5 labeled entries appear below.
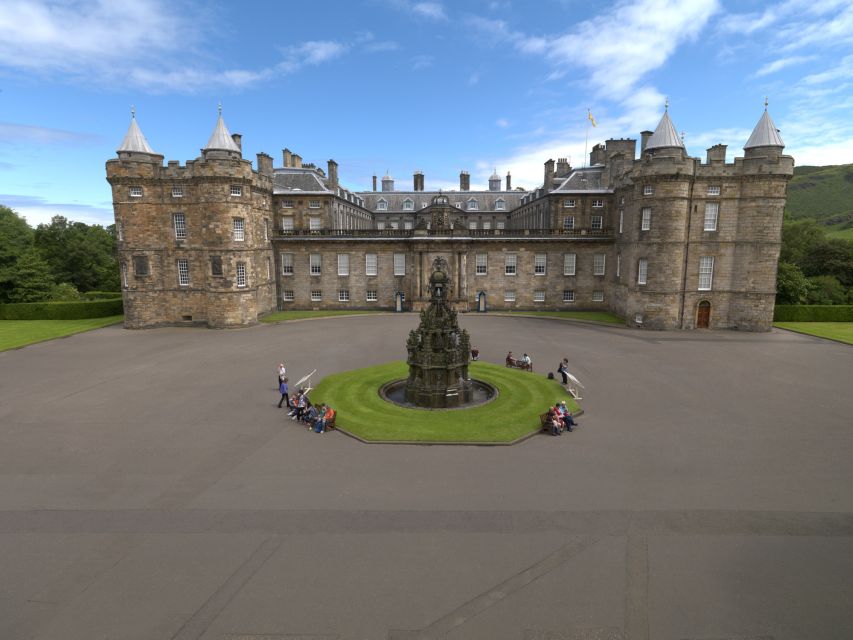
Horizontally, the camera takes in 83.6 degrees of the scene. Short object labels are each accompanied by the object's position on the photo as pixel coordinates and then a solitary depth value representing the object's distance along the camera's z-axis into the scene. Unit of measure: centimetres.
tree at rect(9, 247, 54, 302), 4788
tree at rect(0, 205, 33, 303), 4725
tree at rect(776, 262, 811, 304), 4262
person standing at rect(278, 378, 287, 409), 1914
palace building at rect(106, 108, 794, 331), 3644
